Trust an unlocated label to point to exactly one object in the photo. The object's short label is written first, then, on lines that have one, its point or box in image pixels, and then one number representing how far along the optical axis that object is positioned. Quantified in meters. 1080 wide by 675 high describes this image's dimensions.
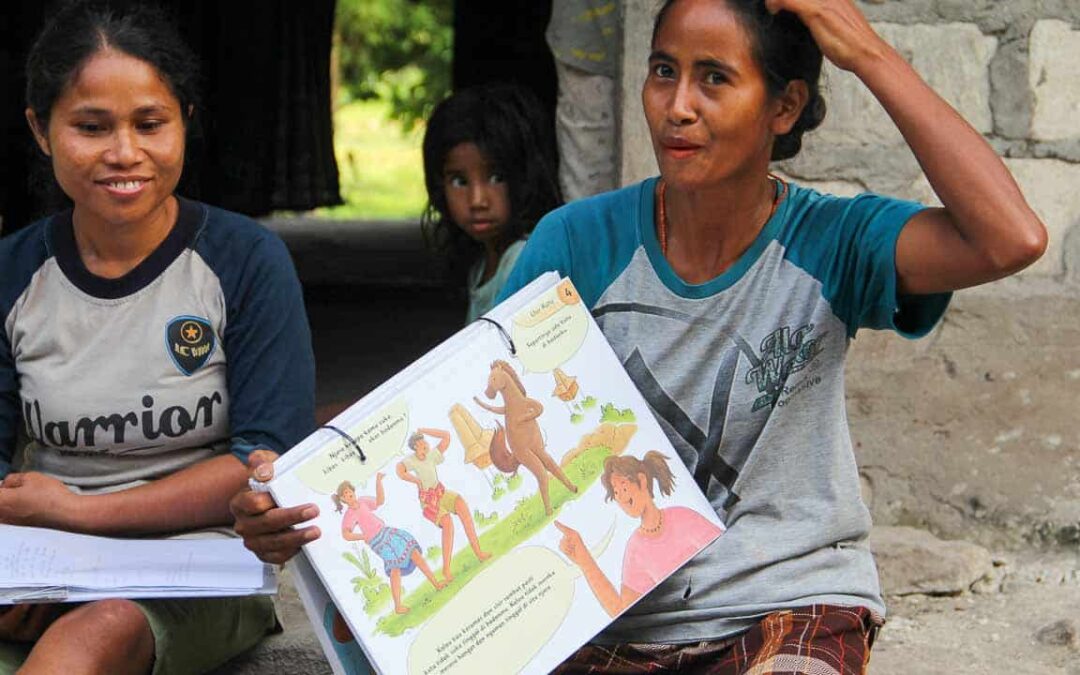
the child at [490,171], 3.42
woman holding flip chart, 1.78
